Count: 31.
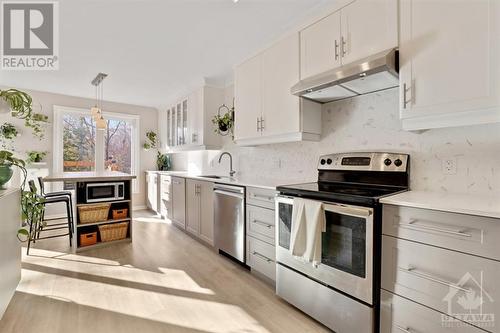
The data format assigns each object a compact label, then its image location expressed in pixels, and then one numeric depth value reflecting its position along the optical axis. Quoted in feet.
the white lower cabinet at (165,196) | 14.17
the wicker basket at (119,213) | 11.11
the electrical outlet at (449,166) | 5.23
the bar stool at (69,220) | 10.17
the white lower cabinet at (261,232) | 7.29
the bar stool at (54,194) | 10.32
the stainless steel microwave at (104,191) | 10.39
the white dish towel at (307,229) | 5.42
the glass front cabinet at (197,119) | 12.82
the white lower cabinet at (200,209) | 10.34
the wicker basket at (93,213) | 10.19
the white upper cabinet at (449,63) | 4.05
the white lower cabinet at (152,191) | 16.24
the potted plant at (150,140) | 18.65
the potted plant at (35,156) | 14.49
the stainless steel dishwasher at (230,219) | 8.50
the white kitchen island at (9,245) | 5.42
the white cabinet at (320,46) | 6.18
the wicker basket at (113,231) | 10.70
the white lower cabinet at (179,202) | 12.60
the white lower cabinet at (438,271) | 3.55
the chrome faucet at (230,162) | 12.01
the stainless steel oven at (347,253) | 4.75
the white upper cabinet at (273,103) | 7.43
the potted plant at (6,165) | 5.81
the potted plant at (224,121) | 11.98
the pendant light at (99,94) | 11.14
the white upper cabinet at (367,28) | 5.15
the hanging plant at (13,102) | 5.88
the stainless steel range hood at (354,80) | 5.00
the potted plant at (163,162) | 18.44
